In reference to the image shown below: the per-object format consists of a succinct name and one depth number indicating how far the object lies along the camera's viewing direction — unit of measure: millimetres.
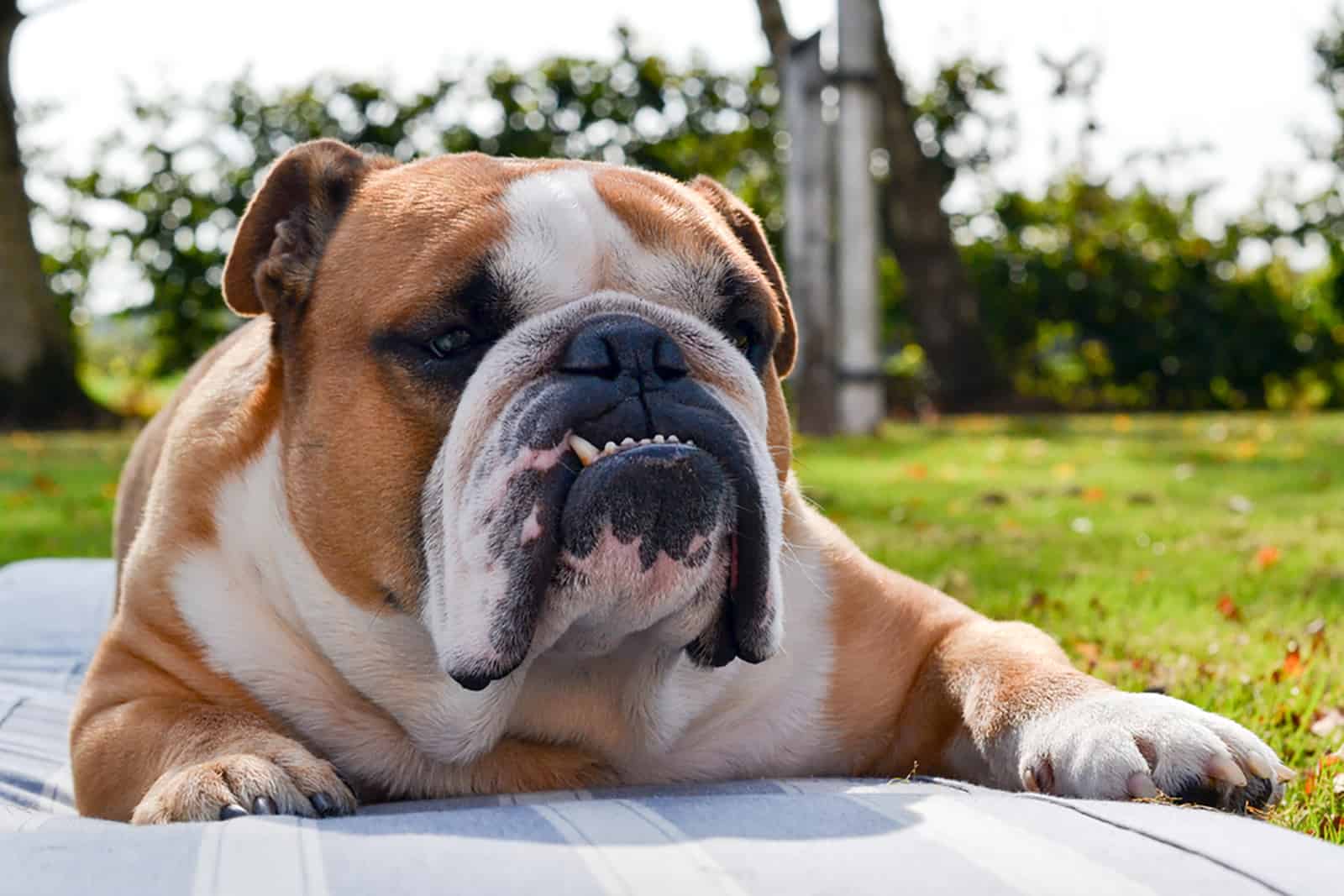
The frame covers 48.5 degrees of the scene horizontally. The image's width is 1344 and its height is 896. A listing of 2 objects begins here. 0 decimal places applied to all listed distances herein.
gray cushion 1619
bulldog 2162
